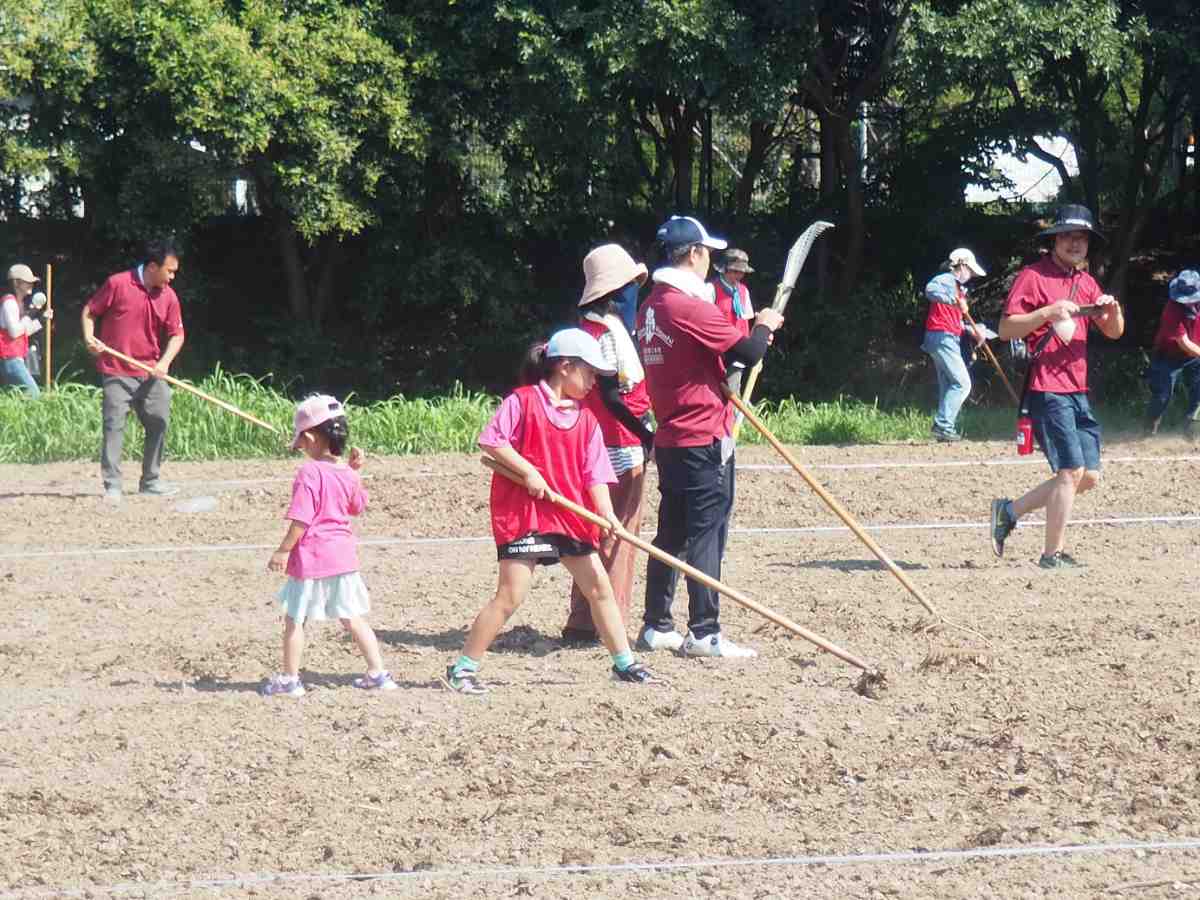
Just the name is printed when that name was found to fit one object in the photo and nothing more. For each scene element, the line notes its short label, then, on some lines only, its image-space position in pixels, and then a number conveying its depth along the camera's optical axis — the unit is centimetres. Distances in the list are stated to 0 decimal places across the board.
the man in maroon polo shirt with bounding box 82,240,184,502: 2478
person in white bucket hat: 3200
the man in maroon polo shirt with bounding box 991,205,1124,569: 1816
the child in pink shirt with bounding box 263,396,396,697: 1378
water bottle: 1905
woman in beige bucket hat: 1488
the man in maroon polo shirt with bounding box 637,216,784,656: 1457
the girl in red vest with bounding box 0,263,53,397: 3316
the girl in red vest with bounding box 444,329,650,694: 1386
